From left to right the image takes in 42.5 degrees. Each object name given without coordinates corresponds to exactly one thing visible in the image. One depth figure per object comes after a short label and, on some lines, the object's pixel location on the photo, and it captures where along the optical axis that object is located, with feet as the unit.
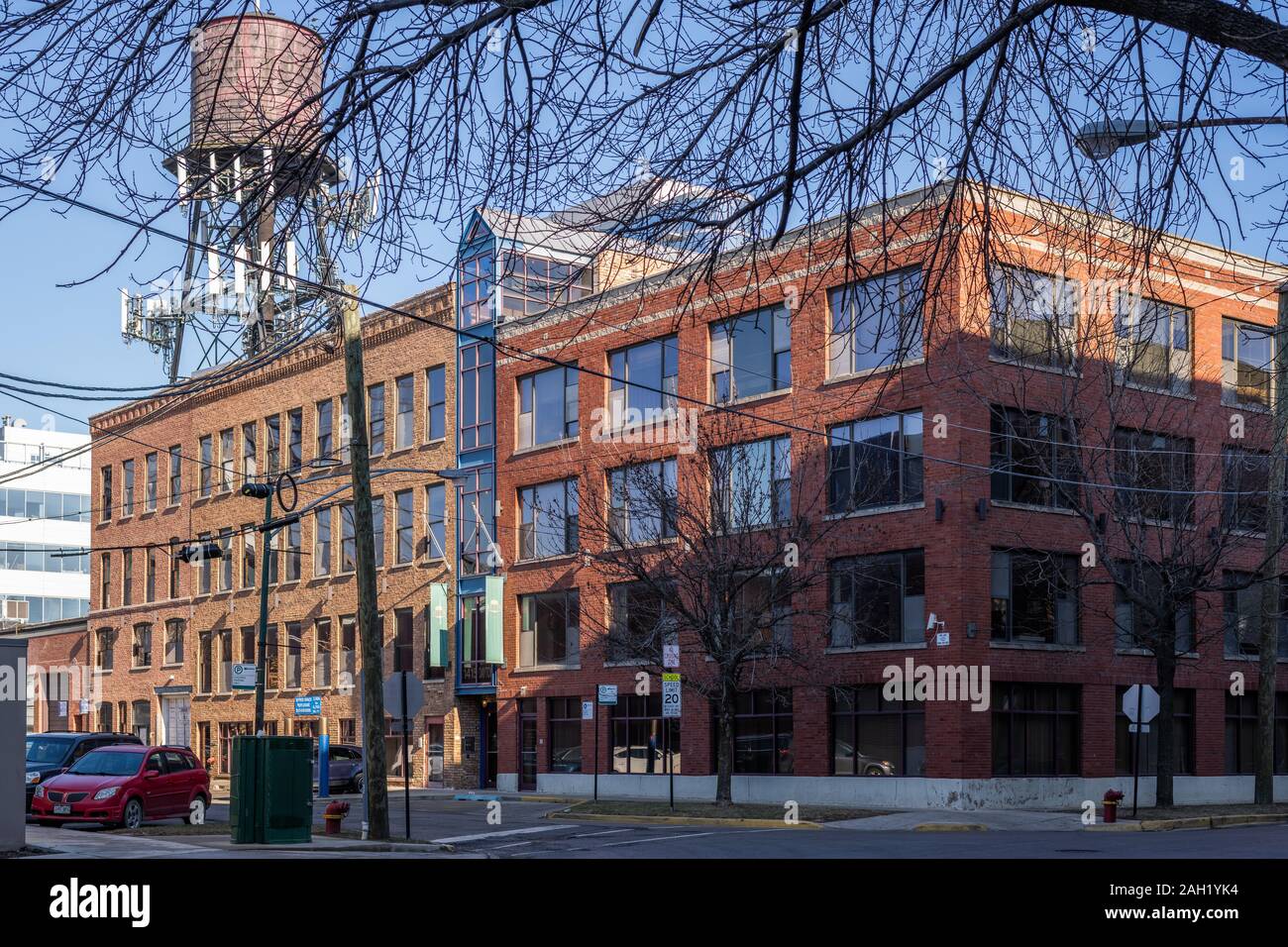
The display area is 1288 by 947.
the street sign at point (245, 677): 139.64
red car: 96.53
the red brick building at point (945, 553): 119.65
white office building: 354.33
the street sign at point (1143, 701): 105.29
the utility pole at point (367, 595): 82.23
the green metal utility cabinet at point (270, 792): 77.36
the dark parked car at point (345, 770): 158.10
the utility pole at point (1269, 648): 115.85
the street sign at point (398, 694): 82.94
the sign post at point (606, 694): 126.41
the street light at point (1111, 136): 27.81
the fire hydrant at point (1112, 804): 102.99
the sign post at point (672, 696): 115.03
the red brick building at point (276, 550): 170.91
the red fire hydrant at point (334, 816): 85.20
